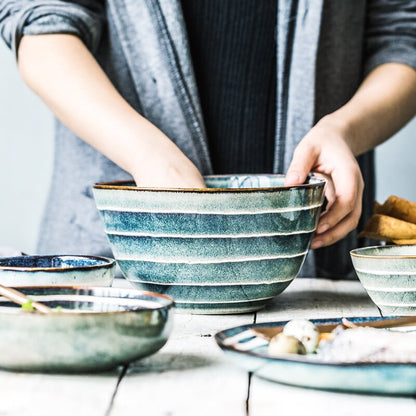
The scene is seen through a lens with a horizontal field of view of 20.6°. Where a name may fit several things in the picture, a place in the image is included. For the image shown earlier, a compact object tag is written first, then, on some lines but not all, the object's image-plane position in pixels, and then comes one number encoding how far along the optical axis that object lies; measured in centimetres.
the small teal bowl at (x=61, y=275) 99
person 143
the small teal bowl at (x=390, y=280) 104
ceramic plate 79
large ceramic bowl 105
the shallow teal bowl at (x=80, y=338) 81
